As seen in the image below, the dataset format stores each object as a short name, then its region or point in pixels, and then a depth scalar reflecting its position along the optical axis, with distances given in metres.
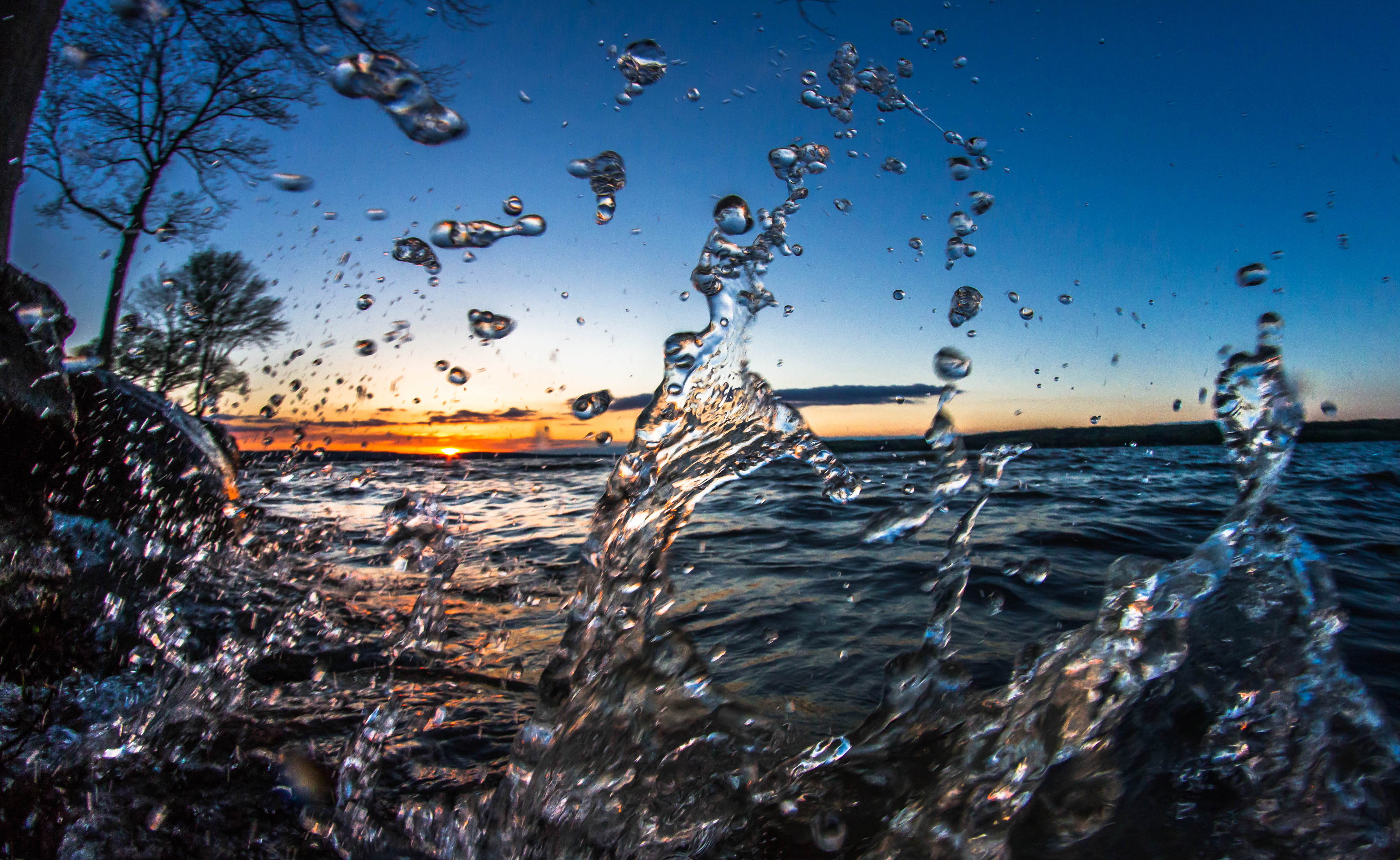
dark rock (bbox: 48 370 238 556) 3.14
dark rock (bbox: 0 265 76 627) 2.54
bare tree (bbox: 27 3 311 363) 3.80
